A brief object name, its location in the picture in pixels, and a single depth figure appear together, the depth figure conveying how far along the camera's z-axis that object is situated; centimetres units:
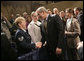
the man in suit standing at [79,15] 510
